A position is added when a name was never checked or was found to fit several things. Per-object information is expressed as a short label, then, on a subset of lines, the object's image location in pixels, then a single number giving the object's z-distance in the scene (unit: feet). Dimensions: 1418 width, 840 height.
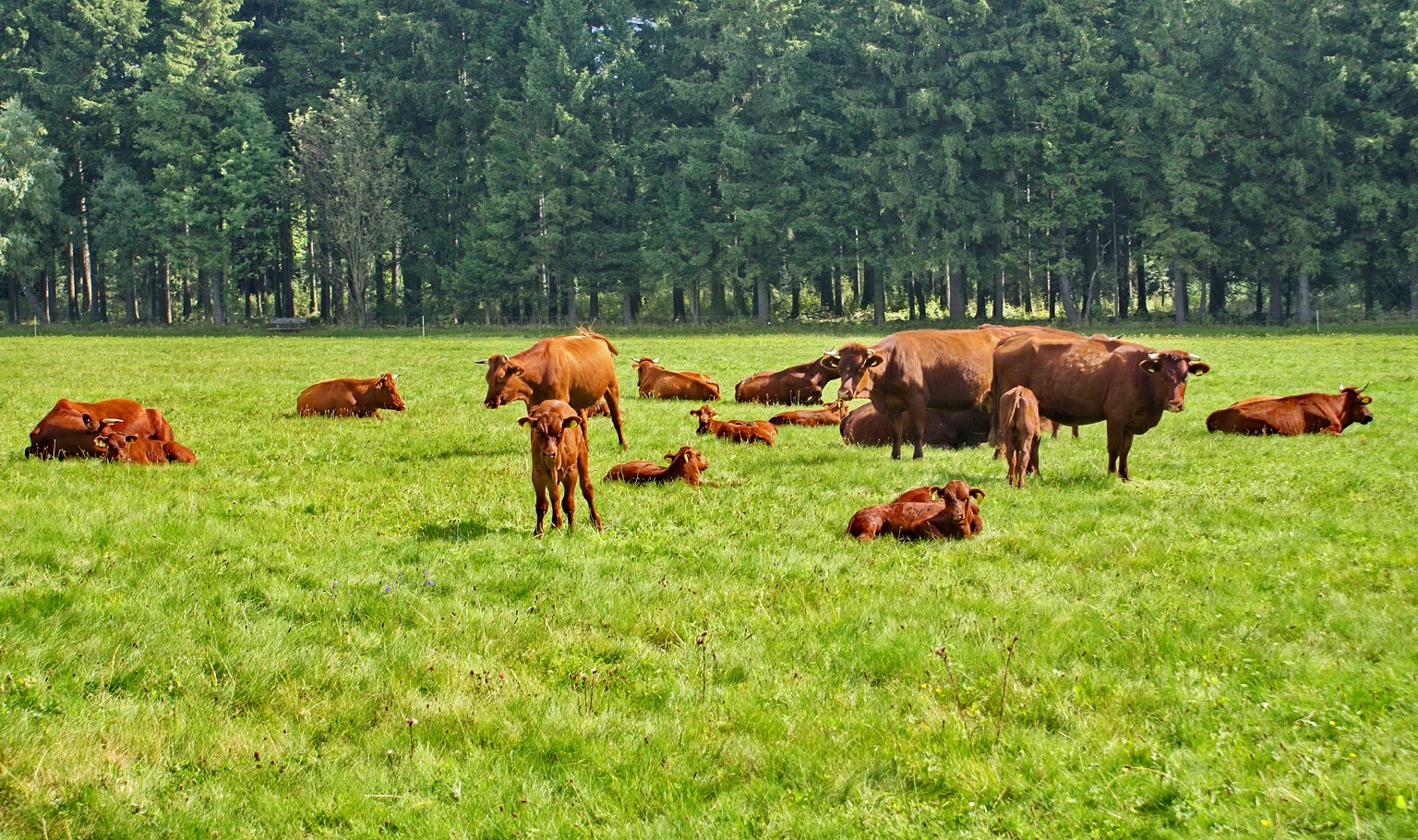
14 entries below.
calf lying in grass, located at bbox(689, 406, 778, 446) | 46.47
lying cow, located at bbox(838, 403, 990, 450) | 47.78
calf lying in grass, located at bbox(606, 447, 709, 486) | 35.91
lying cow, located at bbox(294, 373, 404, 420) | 56.24
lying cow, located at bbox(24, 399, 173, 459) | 39.70
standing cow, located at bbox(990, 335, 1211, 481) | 37.04
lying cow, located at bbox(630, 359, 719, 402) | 66.69
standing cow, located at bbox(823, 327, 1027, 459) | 44.09
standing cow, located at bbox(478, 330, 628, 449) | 43.37
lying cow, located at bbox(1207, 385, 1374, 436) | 47.34
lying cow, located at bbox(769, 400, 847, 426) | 54.80
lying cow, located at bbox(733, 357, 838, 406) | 64.44
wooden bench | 176.86
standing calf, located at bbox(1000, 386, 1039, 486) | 35.47
